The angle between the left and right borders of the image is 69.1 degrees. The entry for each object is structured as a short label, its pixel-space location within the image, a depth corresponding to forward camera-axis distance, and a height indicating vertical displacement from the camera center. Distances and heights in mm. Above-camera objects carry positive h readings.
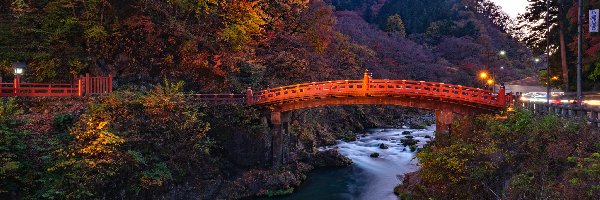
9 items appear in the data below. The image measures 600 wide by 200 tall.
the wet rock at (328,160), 32094 -4672
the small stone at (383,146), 38406 -4393
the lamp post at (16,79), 23594 +1045
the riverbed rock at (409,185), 22947 -5061
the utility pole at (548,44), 26234 +3425
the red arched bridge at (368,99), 24734 -121
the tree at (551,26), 32781 +5567
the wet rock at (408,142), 39500 -4155
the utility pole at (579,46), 19312 +2195
